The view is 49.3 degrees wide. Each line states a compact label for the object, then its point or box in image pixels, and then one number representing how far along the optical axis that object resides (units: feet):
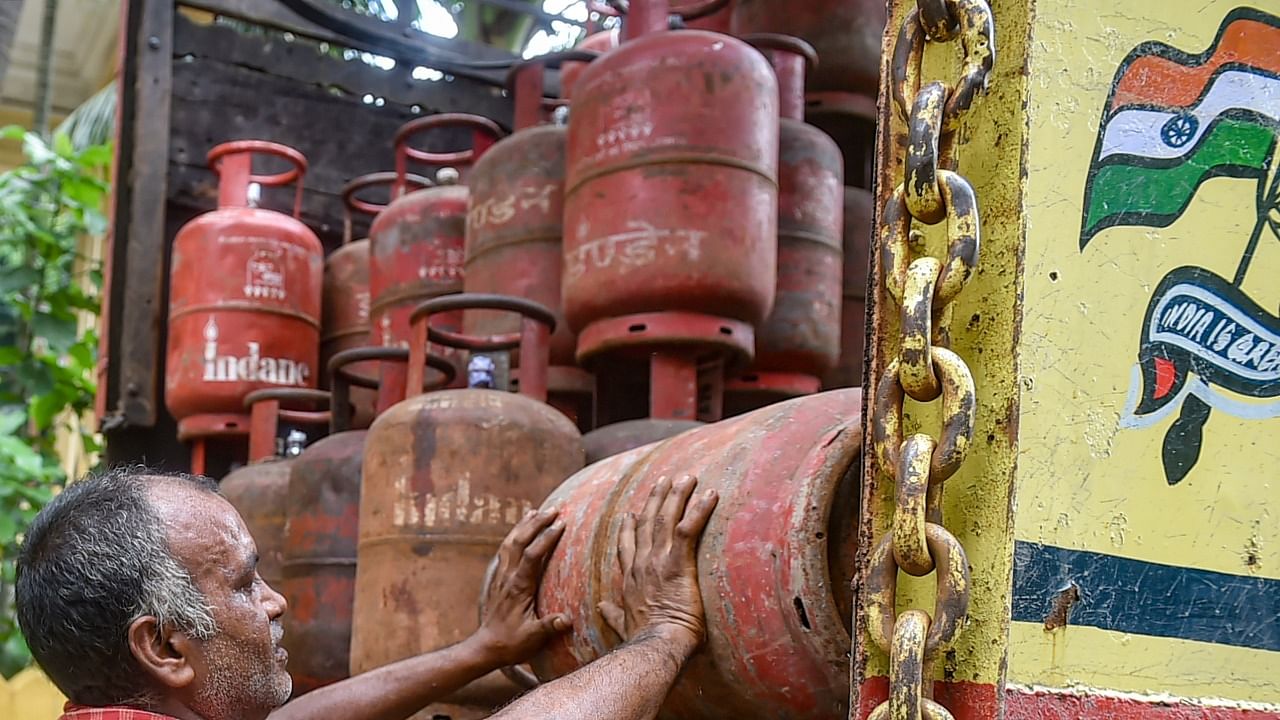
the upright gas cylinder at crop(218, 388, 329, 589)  16.06
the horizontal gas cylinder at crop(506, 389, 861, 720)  5.95
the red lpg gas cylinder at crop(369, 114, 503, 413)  17.21
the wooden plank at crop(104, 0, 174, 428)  20.22
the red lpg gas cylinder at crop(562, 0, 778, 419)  13.03
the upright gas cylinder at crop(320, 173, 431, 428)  20.11
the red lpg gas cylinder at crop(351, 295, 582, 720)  11.50
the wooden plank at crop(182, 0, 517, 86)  21.29
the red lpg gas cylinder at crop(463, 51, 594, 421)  15.26
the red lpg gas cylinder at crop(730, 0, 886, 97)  16.99
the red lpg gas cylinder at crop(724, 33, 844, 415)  14.70
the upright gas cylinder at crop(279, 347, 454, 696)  14.25
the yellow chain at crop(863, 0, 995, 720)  4.17
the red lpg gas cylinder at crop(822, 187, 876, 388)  16.47
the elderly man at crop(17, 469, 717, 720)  5.96
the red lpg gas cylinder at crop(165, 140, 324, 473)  18.88
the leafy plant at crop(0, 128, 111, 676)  25.20
